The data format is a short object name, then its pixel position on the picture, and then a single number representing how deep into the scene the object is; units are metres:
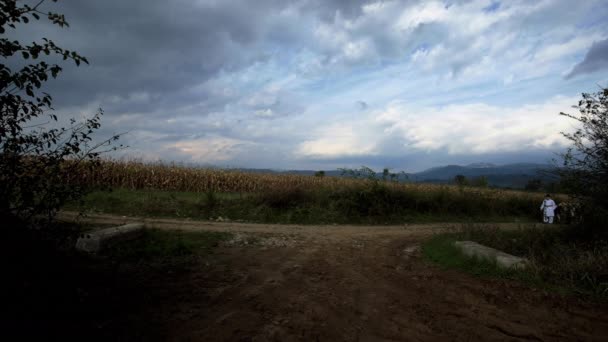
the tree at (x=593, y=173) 8.15
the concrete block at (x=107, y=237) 7.74
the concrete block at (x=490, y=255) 6.83
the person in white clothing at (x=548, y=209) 17.17
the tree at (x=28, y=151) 3.59
